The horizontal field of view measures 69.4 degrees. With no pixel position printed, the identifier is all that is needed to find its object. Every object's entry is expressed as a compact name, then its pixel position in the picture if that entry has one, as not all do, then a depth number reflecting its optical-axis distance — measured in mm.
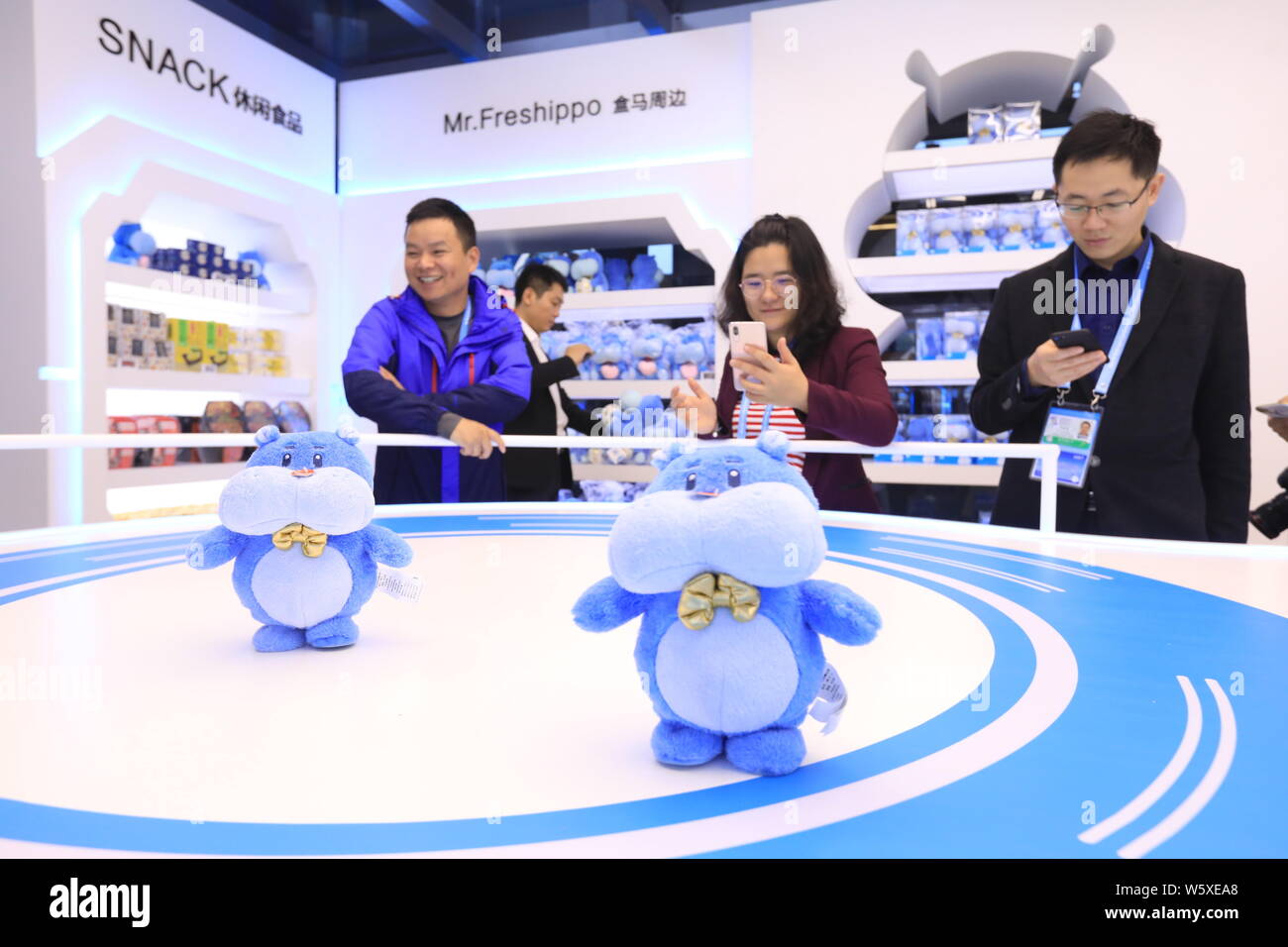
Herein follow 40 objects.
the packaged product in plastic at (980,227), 4168
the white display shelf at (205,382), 4441
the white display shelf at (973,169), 4023
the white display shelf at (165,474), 4496
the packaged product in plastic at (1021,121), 4102
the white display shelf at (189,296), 4547
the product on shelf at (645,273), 4902
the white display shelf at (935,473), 4141
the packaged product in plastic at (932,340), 4293
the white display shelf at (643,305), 4715
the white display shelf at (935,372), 4164
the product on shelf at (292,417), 5421
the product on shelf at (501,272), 5027
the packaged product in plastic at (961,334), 4242
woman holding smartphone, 2014
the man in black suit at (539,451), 3117
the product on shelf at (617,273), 4941
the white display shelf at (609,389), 4758
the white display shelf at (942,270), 4059
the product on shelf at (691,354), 4753
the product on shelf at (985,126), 4164
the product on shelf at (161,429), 4692
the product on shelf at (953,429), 4289
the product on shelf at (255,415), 5281
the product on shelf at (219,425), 5059
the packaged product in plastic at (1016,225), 4109
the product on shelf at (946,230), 4219
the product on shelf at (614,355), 4855
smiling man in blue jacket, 2352
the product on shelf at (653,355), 4773
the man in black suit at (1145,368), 1838
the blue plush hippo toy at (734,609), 593
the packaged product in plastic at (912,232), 4289
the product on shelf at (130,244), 4520
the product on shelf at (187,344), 4820
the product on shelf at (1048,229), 4078
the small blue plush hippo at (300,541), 896
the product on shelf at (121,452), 4469
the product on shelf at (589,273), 4922
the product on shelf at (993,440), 4195
